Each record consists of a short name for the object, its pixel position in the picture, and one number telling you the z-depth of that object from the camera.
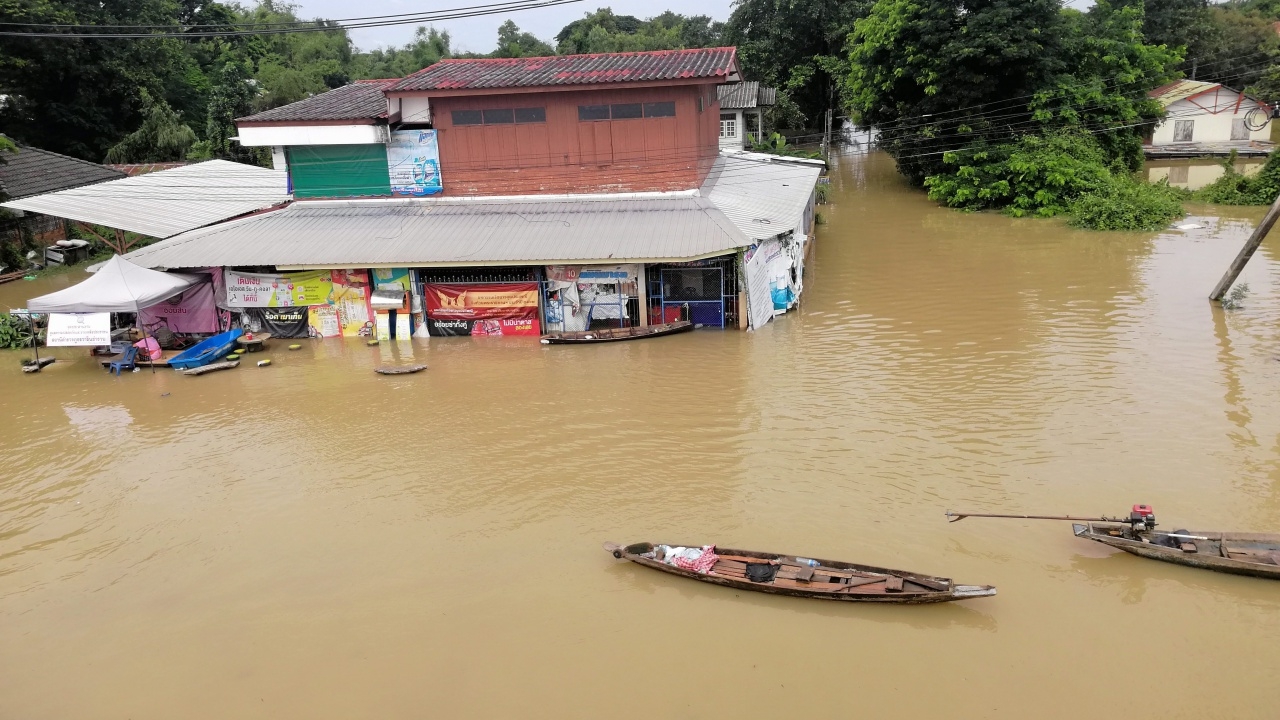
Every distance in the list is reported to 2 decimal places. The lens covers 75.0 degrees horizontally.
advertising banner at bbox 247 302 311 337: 22.05
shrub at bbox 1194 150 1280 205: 31.62
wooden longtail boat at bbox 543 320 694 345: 20.23
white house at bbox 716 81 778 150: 38.72
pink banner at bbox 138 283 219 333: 22.08
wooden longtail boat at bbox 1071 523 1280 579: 10.20
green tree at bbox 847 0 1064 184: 30.94
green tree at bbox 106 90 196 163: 38.88
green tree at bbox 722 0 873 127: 46.78
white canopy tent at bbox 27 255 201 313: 19.67
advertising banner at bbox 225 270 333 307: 21.72
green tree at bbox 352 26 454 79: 58.56
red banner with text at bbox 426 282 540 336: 21.06
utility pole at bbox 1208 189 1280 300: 18.64
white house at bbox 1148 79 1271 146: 43.09
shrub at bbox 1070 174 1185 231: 28.64
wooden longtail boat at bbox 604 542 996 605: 9.95
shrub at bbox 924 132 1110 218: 31.05
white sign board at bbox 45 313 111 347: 19.83
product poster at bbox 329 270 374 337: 21.47
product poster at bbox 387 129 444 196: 22.88
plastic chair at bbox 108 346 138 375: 20.30
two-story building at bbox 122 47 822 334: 20.50
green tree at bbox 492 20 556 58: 60.47
